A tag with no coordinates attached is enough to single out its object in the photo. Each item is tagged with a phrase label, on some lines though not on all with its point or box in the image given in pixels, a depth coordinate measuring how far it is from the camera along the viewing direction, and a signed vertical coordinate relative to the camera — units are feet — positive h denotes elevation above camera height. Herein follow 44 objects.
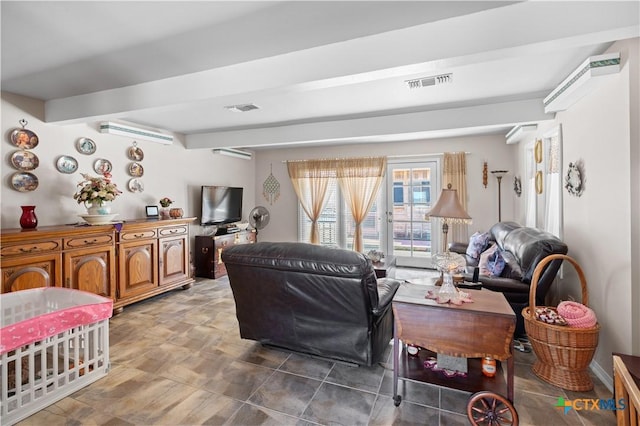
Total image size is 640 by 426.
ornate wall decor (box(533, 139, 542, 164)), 11.50 +2.32
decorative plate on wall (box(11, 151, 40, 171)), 9.53 +1.79
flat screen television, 16.21 +0.49
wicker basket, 6.22 -2.96
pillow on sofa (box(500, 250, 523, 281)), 8.51 -1.71
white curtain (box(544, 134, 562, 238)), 9.71 +0.78
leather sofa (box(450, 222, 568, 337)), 7.82 -1.69
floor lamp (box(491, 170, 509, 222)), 15.66 +1.18
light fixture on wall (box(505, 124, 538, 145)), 11.59 +3.27
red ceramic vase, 9.23 -0.09
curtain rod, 16.66 +3.25
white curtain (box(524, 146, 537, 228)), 12.51 +0.99
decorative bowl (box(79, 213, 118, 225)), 10.36 -0.16
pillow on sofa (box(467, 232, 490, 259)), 12.55 -1.45
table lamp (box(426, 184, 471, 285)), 6.82 +0.03
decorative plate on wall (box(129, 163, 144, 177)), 13.17 +1.99
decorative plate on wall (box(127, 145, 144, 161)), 13.20 +2.72
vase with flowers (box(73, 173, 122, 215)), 10.45 +0.69
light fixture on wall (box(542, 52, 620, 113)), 6.37 +3.07
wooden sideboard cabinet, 8.30 -1.49
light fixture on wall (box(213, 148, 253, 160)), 17.63 +3.74
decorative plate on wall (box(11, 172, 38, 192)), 9.56 +1.10
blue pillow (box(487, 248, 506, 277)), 9.24 -1.69
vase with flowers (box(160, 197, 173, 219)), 14.01 +0.33
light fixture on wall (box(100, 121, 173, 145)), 11.82 +3.48
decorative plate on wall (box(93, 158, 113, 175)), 11.91 +1.96
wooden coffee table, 5.16 -2.21
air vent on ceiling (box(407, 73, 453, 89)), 8.39 +3.78
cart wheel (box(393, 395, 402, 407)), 6.00 -3.80
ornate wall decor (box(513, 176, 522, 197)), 14.45 +1.25
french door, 17.26 +0.10
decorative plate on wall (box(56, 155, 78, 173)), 10.71 +1.85
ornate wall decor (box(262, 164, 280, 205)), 20.63 +1.70
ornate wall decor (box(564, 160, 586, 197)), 8.13 +0.88
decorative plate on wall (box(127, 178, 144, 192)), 13.19 +1.29
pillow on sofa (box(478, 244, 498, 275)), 9.77 -1.75
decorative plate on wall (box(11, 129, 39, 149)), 9.56 +2.51
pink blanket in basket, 6.30 -2.28
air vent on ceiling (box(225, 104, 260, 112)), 10.97 +3.96
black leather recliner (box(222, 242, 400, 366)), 6.44 -2.06
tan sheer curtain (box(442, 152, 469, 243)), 16.31 +1.86
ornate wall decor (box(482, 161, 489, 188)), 16.02 +2.04
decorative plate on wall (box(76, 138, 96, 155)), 11.32 +2.65
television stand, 15.75 -2.26
